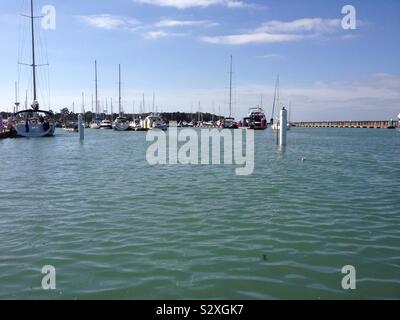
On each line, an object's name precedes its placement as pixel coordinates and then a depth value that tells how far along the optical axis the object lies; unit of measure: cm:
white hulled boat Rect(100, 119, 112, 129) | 15600
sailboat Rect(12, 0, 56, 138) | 7351
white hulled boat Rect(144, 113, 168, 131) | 13200
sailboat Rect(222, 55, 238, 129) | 15062
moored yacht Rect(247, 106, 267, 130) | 15088
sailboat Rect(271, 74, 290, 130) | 13995
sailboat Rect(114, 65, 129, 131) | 13438
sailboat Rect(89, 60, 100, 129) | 16589
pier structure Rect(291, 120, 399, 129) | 18862
